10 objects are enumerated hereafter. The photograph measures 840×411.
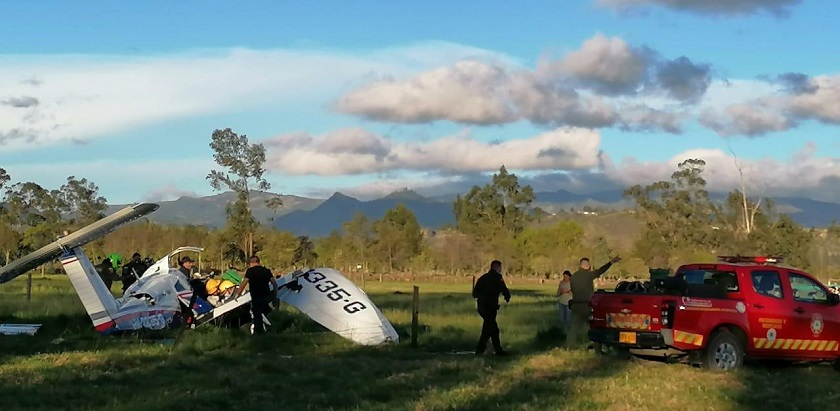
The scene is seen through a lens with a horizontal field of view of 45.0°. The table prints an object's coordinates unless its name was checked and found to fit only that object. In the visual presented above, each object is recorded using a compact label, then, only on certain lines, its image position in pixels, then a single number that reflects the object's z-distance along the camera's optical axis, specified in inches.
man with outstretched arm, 720.3
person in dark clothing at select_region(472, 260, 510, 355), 678.5
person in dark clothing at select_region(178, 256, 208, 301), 788.6
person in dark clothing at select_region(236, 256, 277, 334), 753.6
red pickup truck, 587.5
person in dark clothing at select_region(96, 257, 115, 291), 1081.0
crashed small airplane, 746.8
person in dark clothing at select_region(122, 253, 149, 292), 1039.0
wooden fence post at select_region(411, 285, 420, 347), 735.7
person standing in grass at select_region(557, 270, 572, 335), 834.8
